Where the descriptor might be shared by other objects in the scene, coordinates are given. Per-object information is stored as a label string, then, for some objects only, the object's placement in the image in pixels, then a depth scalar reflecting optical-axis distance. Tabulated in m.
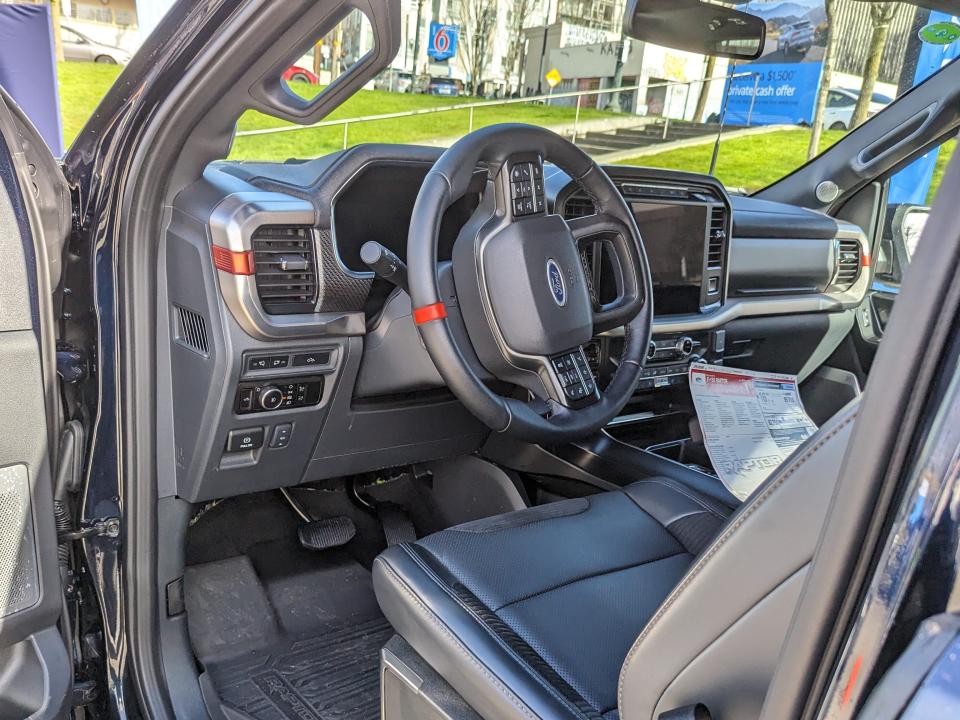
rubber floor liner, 1.83
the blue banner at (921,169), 2.42
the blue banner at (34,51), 3.79
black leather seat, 0.81
